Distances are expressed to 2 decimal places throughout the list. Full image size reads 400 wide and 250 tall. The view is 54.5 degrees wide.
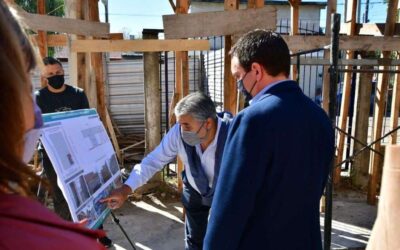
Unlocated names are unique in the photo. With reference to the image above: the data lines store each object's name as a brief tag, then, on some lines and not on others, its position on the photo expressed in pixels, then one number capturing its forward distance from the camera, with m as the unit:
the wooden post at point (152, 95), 5.10
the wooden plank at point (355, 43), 3.89
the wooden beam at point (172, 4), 5.18
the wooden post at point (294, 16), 4.96
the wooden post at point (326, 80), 4.86
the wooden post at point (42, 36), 5.10
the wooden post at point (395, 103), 4.88
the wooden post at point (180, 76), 4.55
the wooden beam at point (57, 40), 5.37
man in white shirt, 2.65
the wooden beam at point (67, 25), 3.36
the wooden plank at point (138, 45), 3.73
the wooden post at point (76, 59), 4.16
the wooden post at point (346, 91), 5.10
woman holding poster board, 0.63
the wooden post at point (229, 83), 4.07
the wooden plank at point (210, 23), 3.46
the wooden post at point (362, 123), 5.50
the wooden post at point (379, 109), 4.84
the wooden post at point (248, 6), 4.20
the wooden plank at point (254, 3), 4.19
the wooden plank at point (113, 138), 5.66
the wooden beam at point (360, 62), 4.04
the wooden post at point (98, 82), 5.14
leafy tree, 16.68
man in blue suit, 1.68
